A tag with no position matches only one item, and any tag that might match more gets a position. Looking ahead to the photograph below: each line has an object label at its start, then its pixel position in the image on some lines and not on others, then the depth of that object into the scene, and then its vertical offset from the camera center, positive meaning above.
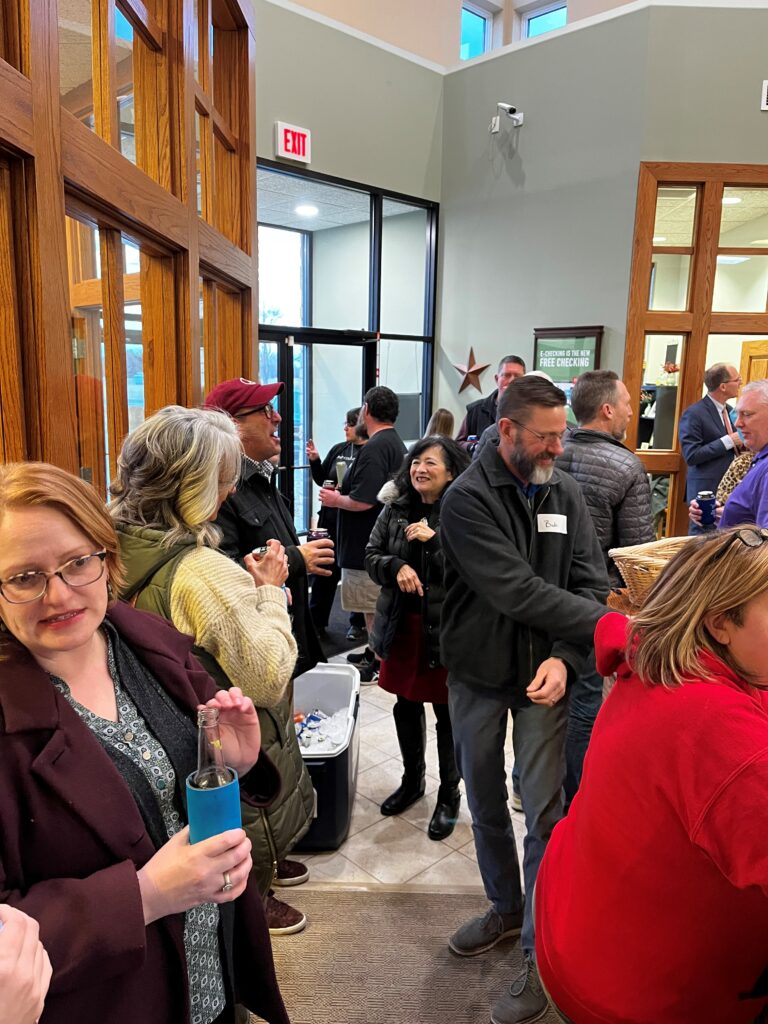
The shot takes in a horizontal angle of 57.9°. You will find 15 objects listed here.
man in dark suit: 5.33 -0.36
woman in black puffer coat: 2.76 -0.89
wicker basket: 2.10 -0.54
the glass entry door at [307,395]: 6.59 -0.21
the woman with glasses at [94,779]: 0.93 -0.60
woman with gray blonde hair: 1.58 -0.42
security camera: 6.57 +2.47
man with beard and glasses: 1.98 -0.72
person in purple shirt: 3.04 -0.35
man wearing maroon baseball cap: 1.81 -0.58
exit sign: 5.87 +1.95
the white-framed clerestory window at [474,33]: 8.66 +4.30
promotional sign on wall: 6.34 +0.27
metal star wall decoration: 7.27 +0.06
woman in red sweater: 1.03 -0.66
